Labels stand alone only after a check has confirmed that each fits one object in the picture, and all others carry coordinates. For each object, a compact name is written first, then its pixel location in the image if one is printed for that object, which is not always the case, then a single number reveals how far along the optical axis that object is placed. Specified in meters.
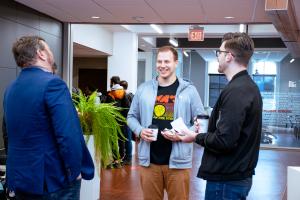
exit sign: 9.13
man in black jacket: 2.05
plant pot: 4.17
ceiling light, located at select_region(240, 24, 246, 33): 9.78
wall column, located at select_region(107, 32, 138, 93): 10.41
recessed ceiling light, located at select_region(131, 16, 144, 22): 6.91
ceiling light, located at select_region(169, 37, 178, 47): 11.61
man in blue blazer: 2.10
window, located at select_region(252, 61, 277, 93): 11.49
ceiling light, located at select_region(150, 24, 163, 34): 10.30
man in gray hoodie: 2.90
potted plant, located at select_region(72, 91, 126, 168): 3.96
